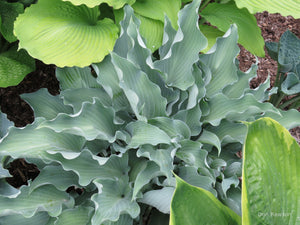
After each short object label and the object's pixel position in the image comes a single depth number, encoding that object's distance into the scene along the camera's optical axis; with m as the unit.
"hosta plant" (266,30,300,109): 1.54
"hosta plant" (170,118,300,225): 0.82
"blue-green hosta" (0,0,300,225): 1.09
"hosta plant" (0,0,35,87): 1.49
